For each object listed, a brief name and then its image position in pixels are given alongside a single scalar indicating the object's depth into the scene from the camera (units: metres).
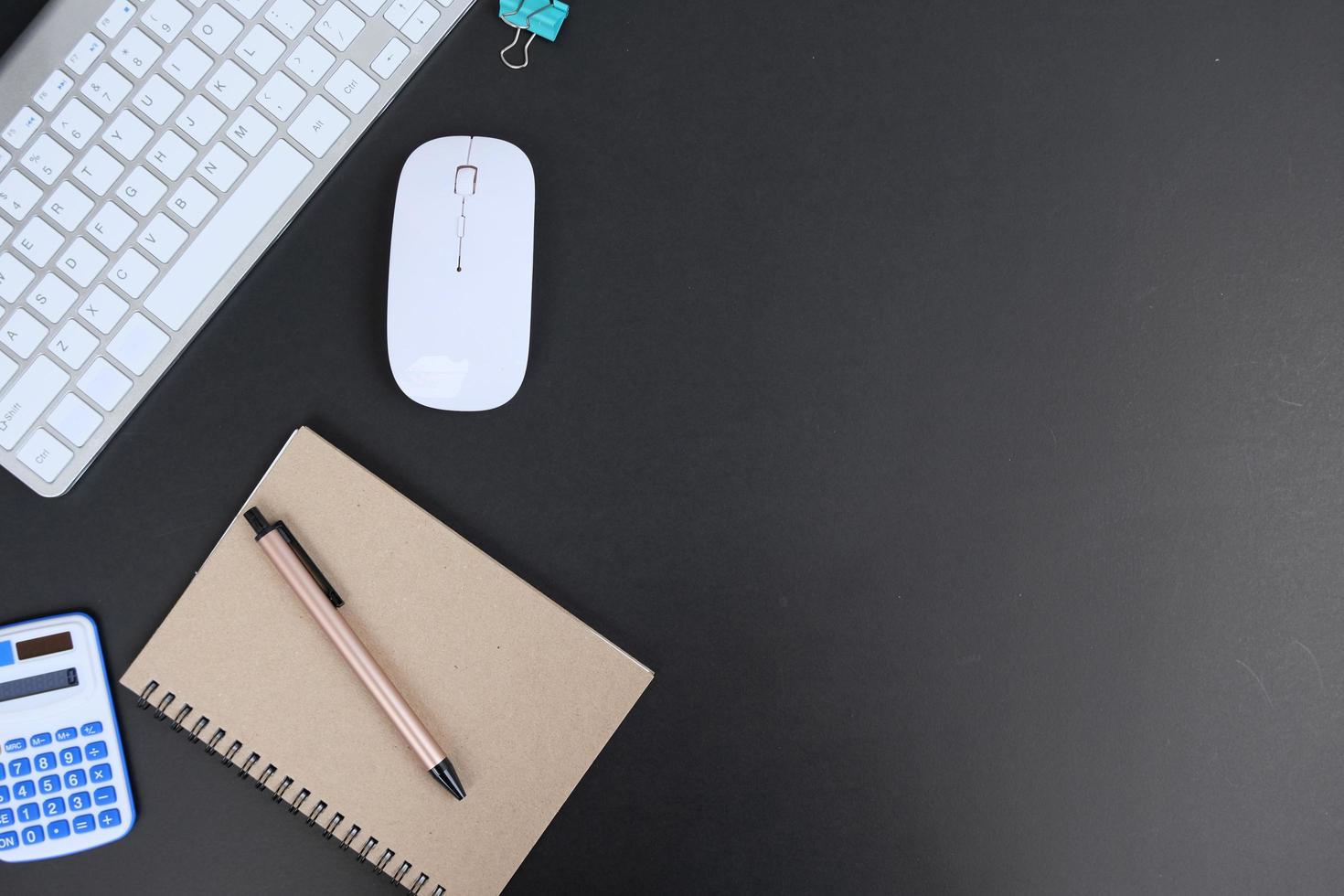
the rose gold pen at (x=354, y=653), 0.57
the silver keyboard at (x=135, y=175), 0.55
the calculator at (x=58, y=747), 0.56
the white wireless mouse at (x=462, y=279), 0.56
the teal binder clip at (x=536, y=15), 0.59
